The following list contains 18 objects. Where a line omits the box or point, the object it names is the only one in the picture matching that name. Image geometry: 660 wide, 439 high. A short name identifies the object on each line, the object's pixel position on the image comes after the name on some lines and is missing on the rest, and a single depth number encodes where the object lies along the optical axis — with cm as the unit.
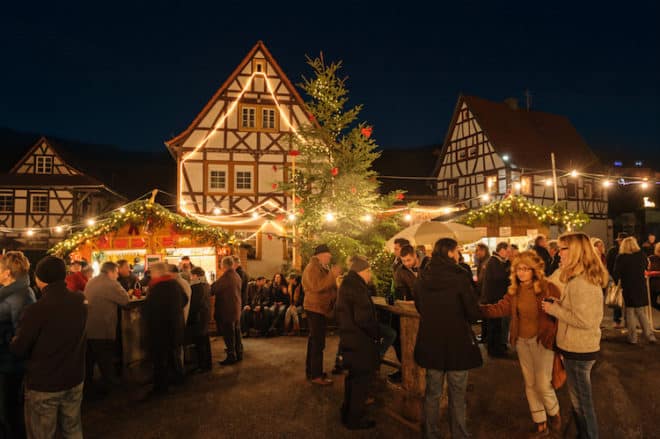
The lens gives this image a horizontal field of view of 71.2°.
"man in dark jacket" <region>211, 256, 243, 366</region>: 727
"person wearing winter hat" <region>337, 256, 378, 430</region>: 450
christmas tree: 1091
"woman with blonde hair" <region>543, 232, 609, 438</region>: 374
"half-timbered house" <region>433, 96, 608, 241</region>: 2492
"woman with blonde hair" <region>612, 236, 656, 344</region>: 745
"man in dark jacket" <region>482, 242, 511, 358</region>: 736
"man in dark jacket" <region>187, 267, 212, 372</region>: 690
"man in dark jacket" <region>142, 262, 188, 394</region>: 587
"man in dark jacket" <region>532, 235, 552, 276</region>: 845
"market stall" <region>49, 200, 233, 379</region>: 1191
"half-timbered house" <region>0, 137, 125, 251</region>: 2486
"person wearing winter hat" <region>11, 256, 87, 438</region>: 343
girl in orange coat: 411
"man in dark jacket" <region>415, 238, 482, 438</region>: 383
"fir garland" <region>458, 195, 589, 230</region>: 1473
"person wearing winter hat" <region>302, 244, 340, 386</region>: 607
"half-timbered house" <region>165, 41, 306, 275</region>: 1906
